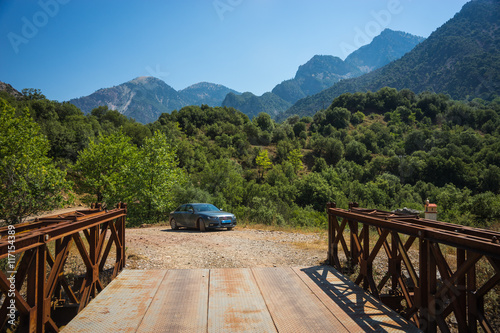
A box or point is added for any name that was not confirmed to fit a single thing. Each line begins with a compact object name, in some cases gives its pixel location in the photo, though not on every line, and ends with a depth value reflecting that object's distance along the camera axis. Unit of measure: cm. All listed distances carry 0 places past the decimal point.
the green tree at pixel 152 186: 2386
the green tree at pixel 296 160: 7169
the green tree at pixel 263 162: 6630
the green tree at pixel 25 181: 1326
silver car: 1537
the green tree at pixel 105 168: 2872
